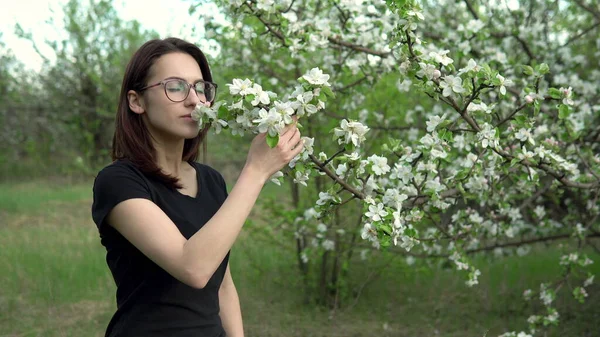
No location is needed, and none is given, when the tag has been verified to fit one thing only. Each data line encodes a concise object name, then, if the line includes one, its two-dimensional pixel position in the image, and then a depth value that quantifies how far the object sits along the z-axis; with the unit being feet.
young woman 5.21
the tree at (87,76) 38.63
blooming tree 6.32
